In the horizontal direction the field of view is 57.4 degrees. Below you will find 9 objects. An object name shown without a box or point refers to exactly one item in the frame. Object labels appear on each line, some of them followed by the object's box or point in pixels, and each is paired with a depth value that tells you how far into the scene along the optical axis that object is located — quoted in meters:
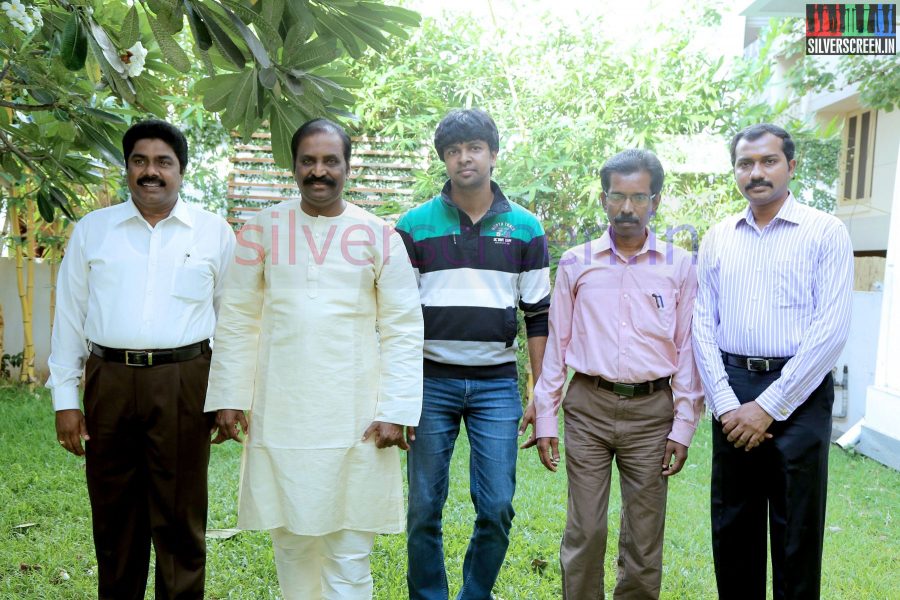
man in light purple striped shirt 2.66
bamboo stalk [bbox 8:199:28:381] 7.47
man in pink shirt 2.76
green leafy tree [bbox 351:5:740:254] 7.10
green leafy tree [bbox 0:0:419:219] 2.15
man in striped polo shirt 2.87
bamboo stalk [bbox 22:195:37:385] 7.63
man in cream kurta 2.61
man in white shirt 2.74
